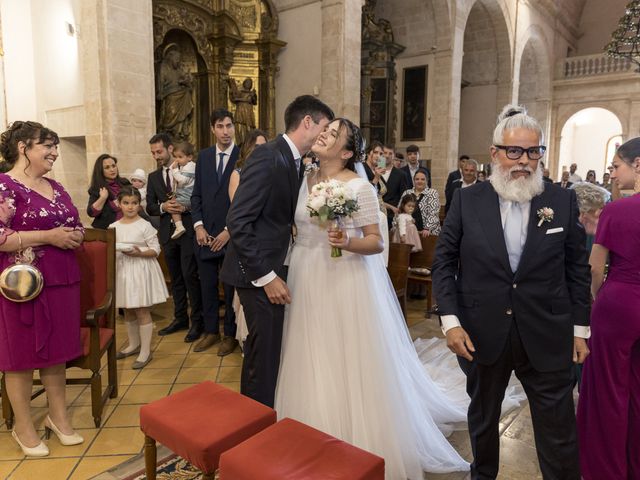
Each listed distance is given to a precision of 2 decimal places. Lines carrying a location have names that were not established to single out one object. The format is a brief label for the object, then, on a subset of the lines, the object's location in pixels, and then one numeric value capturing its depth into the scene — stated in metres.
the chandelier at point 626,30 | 8.43
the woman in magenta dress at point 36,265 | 2.58
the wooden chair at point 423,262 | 5.73
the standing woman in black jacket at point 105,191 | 4.84
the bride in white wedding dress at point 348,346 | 2.51
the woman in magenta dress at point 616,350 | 2.28
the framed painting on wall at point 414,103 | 12.41
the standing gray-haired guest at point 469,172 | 6.99
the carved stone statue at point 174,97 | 8.57
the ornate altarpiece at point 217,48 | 8.47
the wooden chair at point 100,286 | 3.16
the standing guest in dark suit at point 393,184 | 6.61
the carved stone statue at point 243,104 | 9.48
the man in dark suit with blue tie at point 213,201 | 4.15
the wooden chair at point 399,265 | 4.73
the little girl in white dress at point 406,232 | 5.91
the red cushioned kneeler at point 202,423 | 1.84
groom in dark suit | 2.42
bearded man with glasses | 1.96
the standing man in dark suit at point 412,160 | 7.85
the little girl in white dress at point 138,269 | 3.94
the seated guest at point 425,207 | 6.34
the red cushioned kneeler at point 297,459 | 1.58
